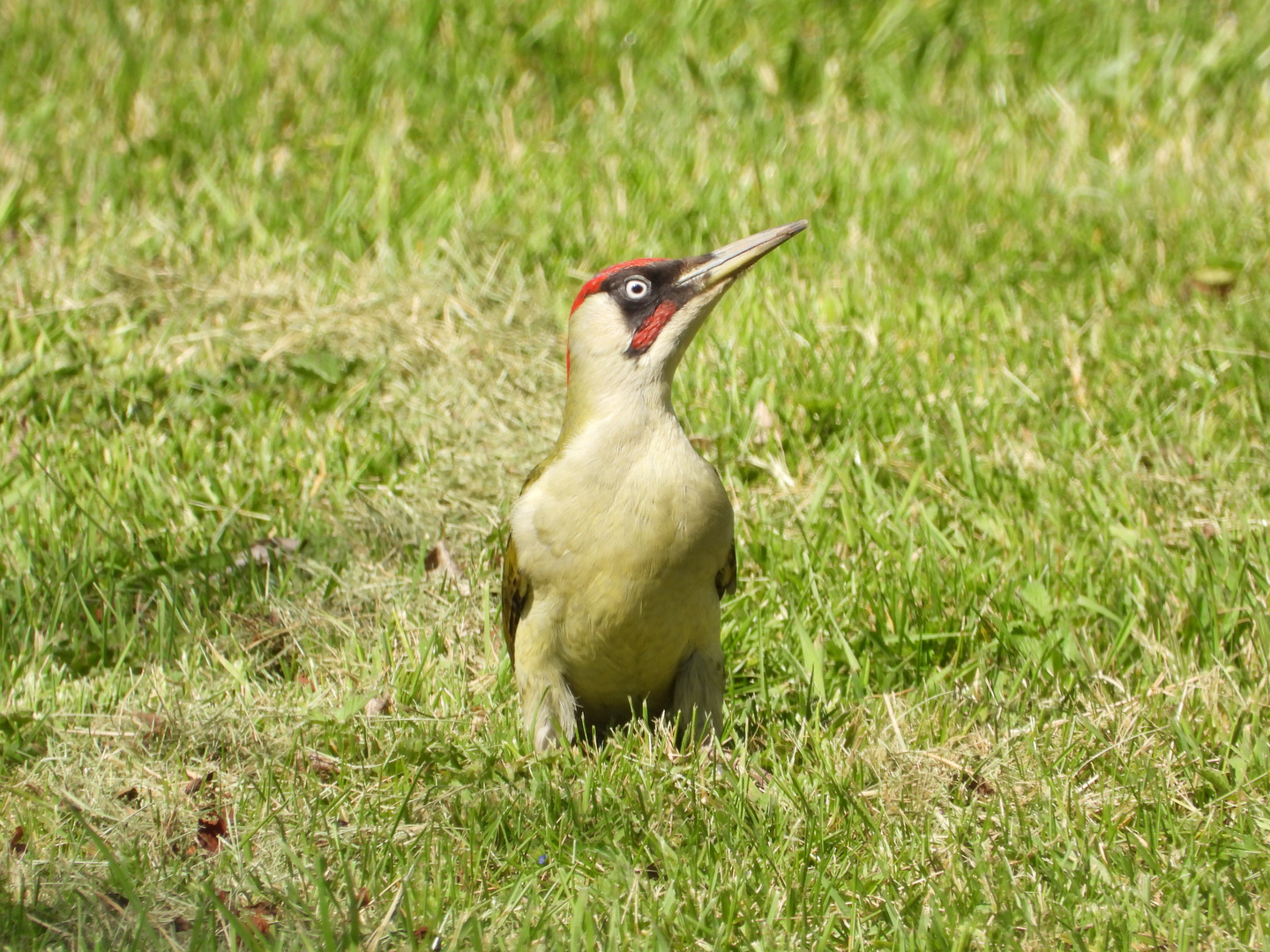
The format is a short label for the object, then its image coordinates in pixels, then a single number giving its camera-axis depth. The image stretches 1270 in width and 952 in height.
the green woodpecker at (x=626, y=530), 6.63
